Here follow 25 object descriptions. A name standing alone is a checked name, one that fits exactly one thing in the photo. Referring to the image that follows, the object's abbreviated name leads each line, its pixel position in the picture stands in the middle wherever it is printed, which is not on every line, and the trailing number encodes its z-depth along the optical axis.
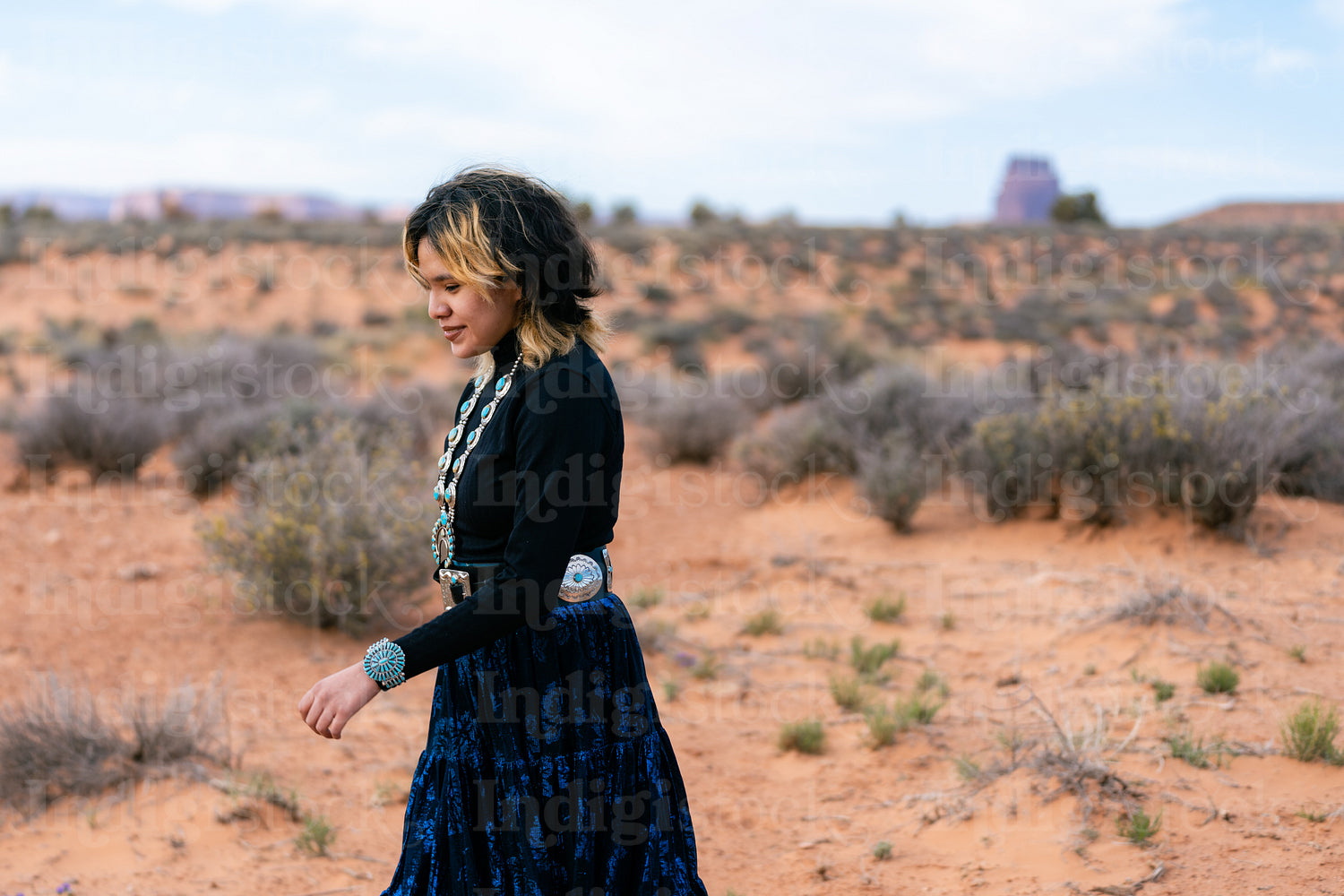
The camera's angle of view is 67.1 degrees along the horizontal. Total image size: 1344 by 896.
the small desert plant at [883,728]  4.06
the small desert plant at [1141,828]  3.04
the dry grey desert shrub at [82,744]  3.61
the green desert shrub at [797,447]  8.98
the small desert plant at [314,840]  3.36
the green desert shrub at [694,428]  10.36
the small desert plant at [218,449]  8.44
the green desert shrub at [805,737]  4.14
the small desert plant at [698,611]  6.04
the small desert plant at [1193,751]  3.48
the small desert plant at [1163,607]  4.85
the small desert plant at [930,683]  4.61
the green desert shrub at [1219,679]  4.11
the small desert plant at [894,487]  7.45
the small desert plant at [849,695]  4.52
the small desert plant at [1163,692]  4.11
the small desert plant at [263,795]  3.58
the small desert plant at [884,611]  5.73
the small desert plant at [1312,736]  3.38
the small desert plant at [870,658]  4.99
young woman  1.71
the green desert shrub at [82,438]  8.91
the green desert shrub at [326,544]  5.39
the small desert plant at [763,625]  5.69
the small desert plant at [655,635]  5.36
